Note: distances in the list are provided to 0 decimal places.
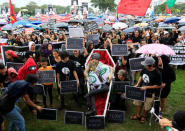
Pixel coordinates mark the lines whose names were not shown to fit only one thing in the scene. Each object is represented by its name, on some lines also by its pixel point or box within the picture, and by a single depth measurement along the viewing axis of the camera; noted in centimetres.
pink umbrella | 455
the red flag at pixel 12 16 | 1256
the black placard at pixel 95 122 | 450
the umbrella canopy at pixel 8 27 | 1537
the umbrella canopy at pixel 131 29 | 1070
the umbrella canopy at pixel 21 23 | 1622
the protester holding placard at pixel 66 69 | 520
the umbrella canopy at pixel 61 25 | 1651
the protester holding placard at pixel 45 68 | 527
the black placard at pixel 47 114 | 434
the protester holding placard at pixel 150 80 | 435
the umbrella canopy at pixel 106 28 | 1212
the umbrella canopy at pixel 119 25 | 1266
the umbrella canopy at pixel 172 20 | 1420
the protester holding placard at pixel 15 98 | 330
